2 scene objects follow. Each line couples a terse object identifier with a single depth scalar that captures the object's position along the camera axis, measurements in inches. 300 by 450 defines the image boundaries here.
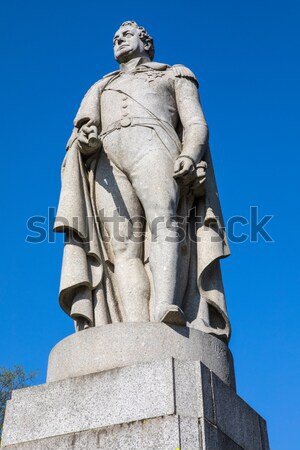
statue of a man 294.2
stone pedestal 228.5
